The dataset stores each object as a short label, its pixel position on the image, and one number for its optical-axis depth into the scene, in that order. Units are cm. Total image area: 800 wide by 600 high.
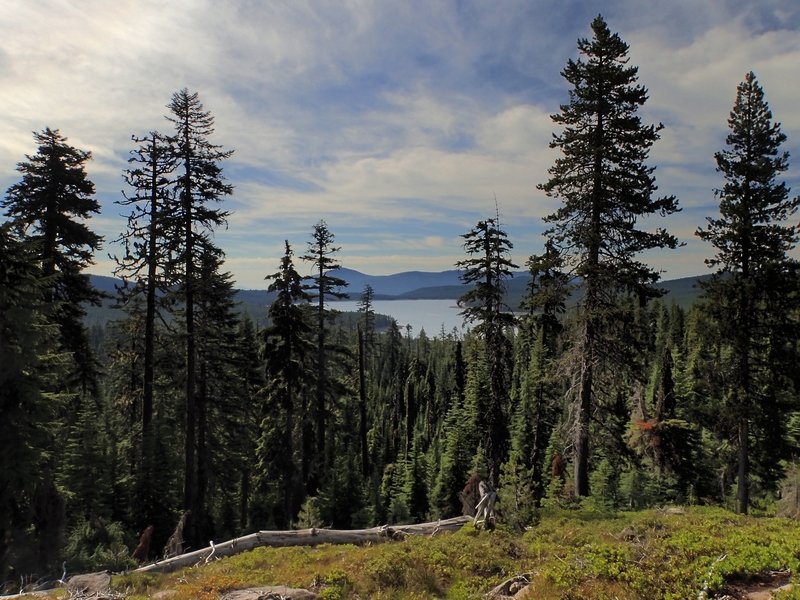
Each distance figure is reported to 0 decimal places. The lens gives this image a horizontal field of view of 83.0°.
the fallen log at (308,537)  1055
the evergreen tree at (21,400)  1080
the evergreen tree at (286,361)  2097
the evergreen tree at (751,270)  1566
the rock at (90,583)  813
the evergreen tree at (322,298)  2406
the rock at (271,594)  722
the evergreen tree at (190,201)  1617
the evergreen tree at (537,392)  1184
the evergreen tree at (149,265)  1653
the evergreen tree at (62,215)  1622
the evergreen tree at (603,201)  1358
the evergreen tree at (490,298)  1909
